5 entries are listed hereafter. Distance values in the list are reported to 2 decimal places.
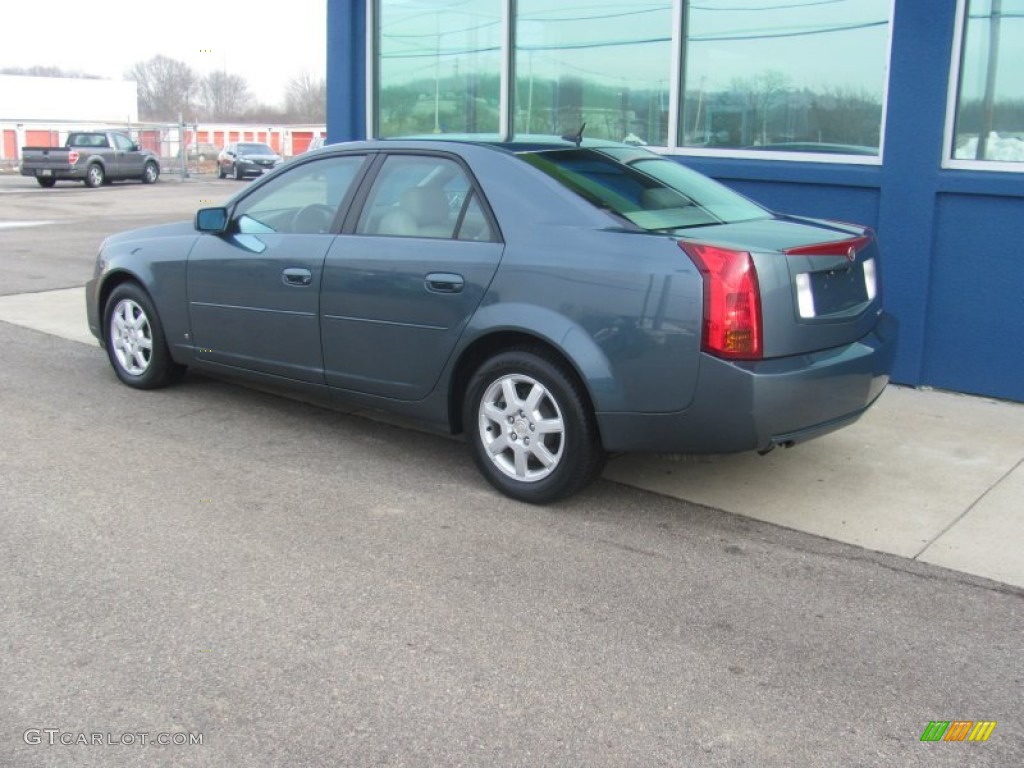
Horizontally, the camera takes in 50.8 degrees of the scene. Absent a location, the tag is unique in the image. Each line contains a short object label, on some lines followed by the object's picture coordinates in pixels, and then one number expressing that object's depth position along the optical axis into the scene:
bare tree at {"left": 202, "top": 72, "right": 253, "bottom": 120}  106.50
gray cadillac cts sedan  4.46
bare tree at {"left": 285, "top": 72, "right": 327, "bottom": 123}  93.00
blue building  6.92
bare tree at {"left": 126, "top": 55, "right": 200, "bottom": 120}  102.44
